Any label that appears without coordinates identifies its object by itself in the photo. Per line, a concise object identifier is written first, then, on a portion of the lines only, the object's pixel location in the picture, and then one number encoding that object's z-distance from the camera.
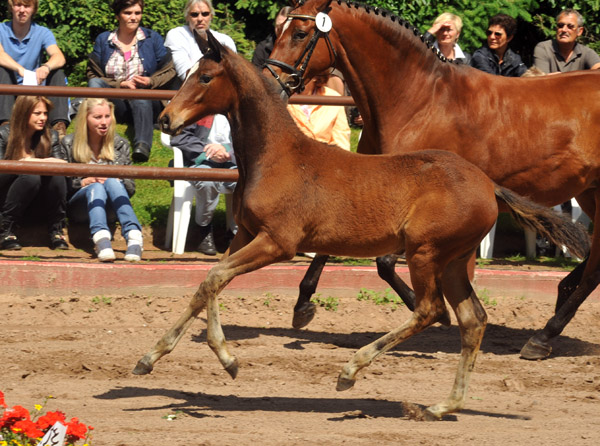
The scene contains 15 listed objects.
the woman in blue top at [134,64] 19.66
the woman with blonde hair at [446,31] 17.92
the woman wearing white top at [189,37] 18.83
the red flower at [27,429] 8.32
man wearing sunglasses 18.69
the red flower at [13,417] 8.48
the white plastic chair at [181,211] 17.83
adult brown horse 13.40
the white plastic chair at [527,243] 18.55
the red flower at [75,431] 8.47
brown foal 11.06
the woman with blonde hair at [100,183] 17.19
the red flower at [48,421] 8.49
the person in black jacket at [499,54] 18.92
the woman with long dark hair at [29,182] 17.28
